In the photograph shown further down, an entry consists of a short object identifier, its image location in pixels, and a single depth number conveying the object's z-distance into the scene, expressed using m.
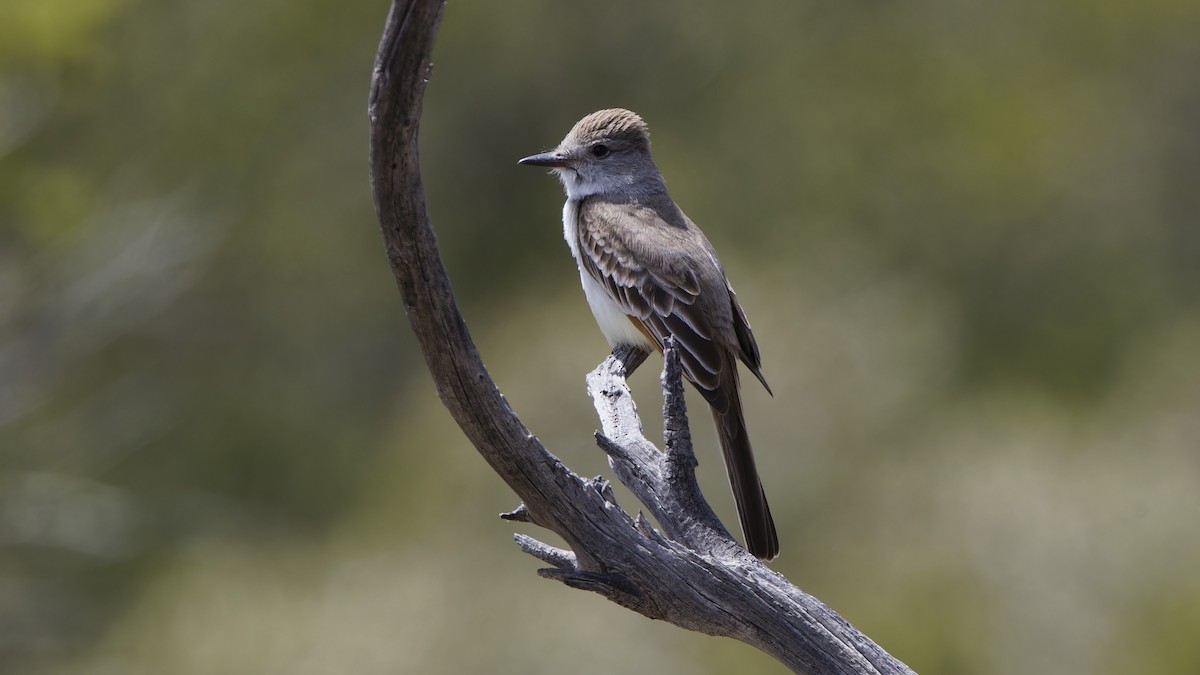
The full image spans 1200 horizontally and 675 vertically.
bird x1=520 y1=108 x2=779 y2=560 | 8.25
